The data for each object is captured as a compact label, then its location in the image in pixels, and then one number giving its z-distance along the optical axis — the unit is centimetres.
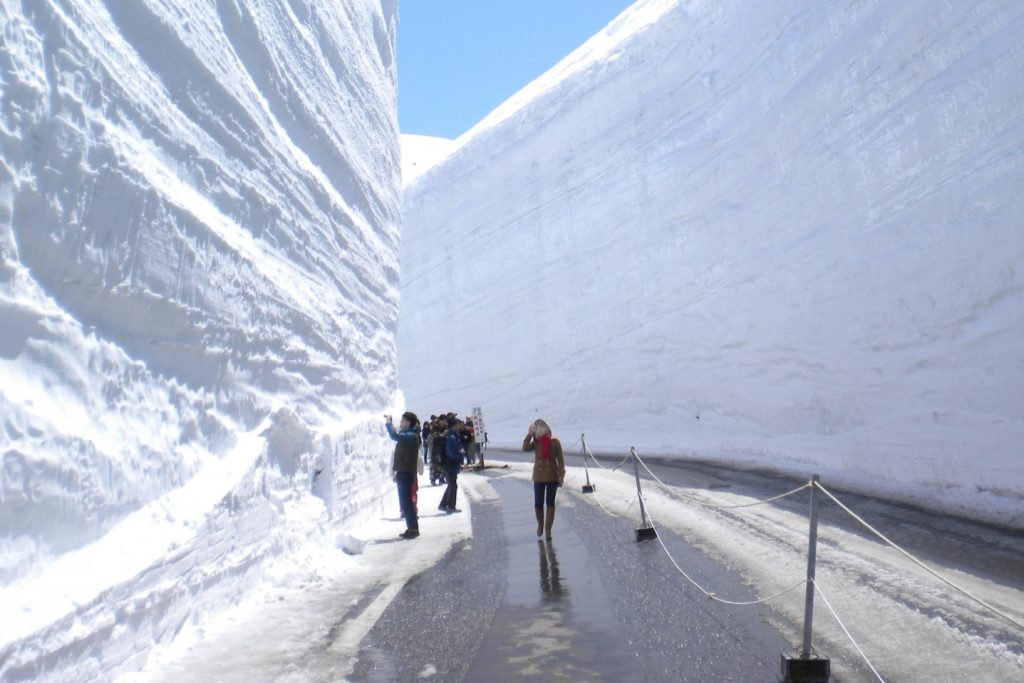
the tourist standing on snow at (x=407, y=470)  940
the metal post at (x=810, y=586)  417
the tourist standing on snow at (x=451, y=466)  1171
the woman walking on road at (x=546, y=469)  878
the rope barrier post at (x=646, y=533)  841
